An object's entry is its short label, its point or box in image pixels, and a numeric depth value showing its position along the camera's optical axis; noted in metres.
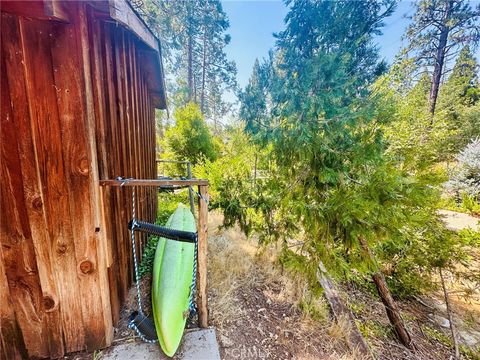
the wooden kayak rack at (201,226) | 1.69
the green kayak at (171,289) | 1.78
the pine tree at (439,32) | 9.19
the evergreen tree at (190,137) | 8.87
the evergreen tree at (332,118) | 2.44
